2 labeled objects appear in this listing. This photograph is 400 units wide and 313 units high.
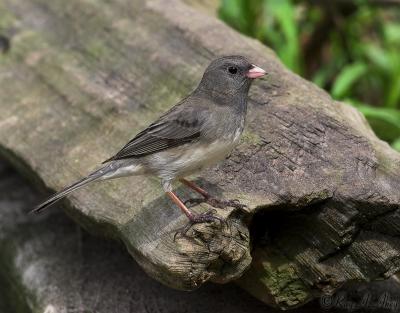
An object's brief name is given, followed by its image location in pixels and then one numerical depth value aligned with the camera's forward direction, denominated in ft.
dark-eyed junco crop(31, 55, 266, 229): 19.24
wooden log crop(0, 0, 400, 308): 17.53
